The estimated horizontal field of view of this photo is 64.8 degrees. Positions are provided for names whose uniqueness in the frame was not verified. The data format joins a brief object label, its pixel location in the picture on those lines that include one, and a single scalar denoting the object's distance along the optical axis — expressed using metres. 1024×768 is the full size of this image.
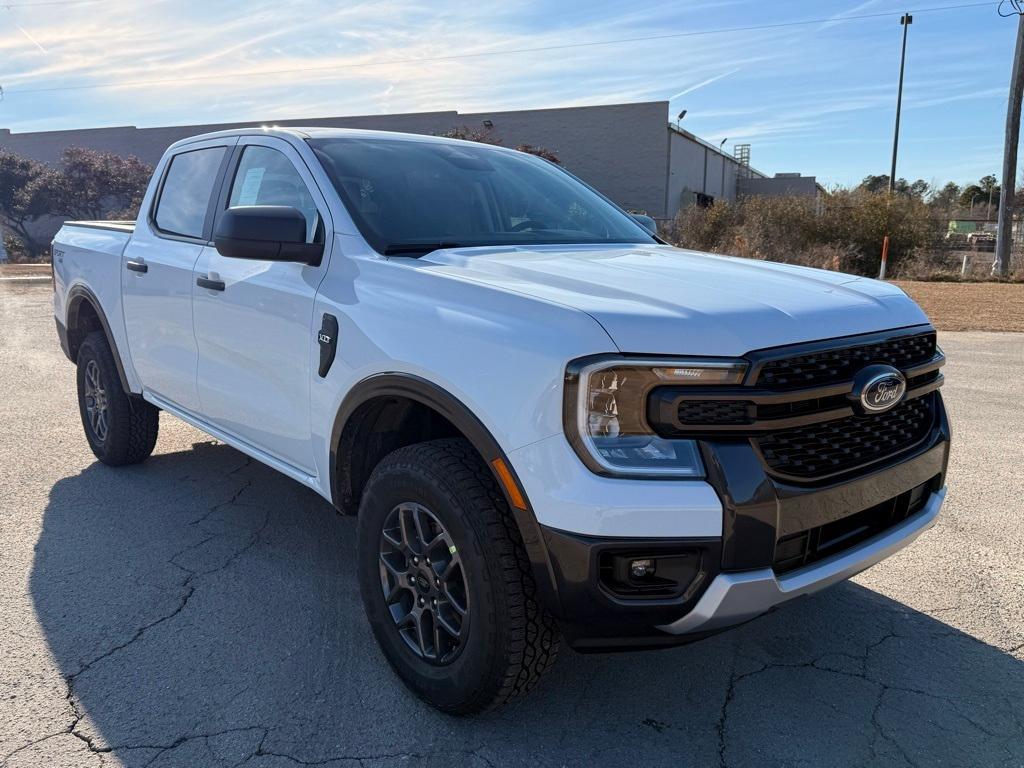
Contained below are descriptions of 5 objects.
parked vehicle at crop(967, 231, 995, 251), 31.05
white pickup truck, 2.14
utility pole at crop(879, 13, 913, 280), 38.61
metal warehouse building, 36.06
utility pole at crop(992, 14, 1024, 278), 21.25
